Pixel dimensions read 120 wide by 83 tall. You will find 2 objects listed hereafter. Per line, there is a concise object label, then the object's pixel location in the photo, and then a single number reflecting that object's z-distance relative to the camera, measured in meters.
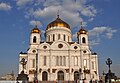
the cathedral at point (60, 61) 52.50
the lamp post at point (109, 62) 28.95
